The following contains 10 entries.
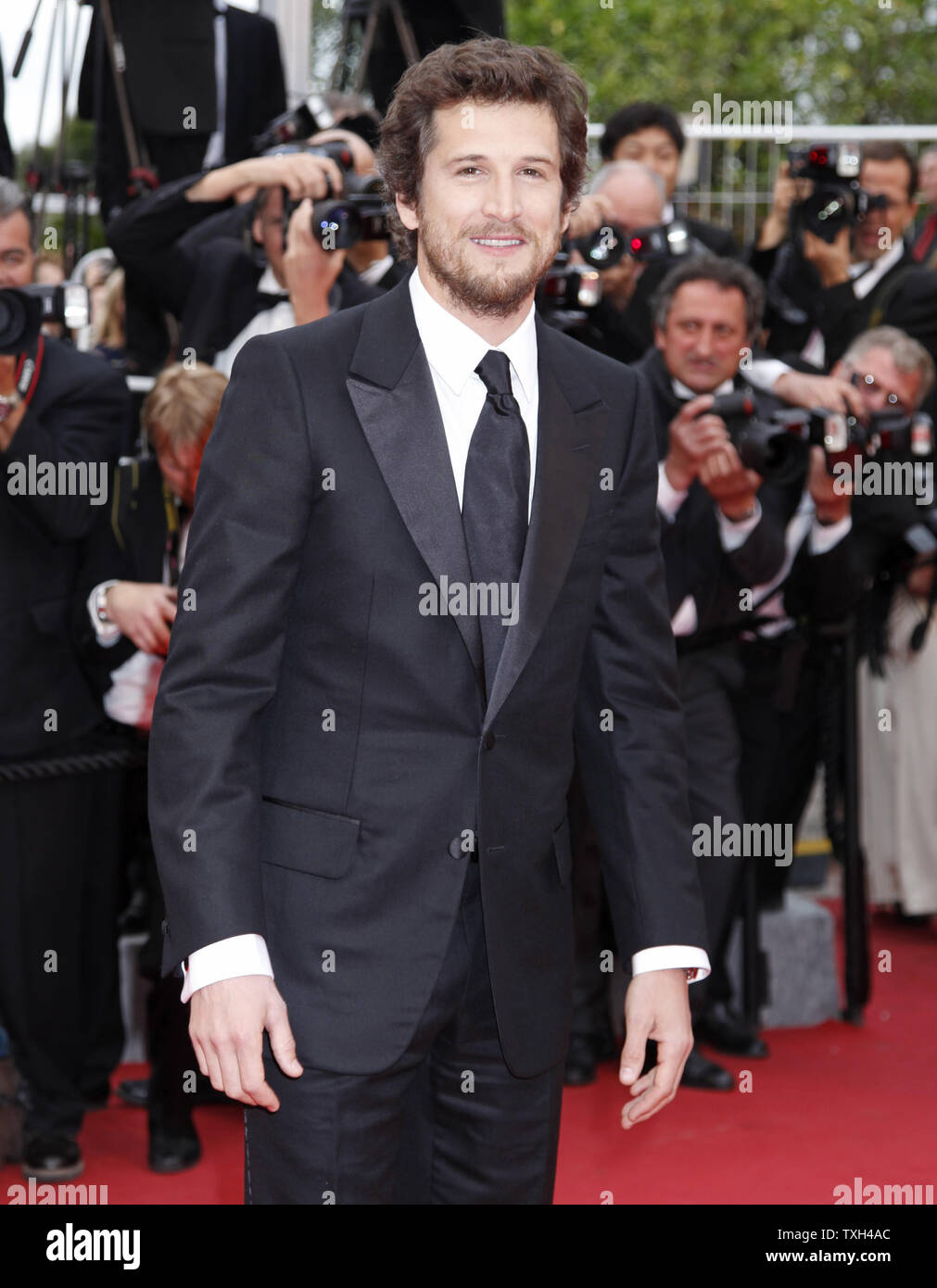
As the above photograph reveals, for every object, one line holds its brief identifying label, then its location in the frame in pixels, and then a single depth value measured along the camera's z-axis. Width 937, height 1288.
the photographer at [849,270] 4.52
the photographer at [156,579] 3.29
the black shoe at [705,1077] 3.93
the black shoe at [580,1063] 3.93
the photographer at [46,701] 3.31
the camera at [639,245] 4.01
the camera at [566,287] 3.69
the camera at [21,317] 3.21
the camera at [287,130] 3.96
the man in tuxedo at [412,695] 1.72
